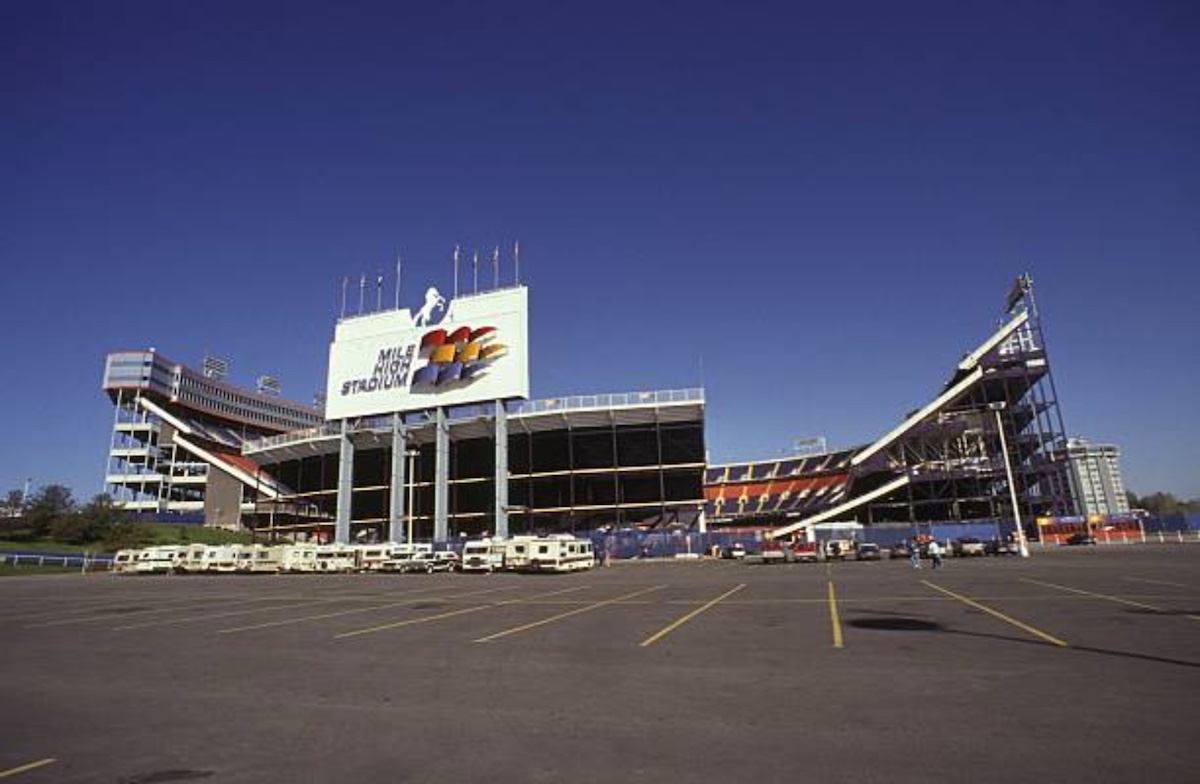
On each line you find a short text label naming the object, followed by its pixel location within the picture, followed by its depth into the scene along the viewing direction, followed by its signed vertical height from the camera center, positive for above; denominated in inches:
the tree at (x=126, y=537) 2765.7 +140.5
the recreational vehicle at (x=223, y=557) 2007.9 +29.2
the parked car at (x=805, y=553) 1872.5 -28.4
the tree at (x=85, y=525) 2770.7 +193.9
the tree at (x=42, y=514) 2839.6 +250.0
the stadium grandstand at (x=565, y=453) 2620.6 +426.1
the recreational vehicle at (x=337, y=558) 1983.3 +12.2
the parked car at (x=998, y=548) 1813.5 -38.8
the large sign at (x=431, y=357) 2532.0 +760.4
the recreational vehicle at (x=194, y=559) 2020.2 +28.5
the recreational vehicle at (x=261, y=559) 2000.5 +20.3
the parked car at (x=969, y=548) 1772.3 -33.8
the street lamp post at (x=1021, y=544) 1563.7 -25.9
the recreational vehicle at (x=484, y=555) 1742.1 +2.2
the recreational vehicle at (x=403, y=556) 1946.4 +10.1
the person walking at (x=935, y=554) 1243.2 -31.5
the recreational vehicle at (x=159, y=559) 1987.0 +32.9
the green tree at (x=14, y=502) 4446.4 +482.9
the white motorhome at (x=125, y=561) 2009.1 +32.1
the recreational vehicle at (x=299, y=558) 1993.1 +17.0
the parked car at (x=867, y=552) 1899.5 -35.5
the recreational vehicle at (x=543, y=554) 1656.0 -1.0
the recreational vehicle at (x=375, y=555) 1964.8 +17.4
